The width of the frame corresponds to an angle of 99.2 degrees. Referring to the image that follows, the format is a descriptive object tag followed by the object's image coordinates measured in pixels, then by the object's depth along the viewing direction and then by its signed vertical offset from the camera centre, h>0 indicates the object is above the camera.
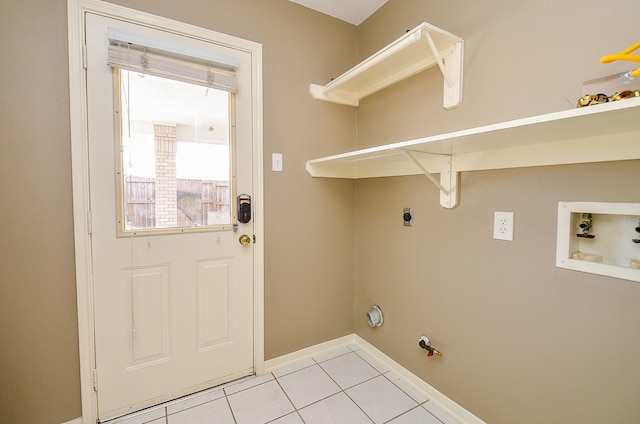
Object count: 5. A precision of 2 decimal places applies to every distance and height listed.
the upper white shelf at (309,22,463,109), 1.31 +0.77
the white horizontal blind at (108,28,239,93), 1.38 +0.75
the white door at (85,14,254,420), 1.42 -0.23
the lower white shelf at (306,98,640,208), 0.76 +0.23
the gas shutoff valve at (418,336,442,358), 1.57 -0.86
